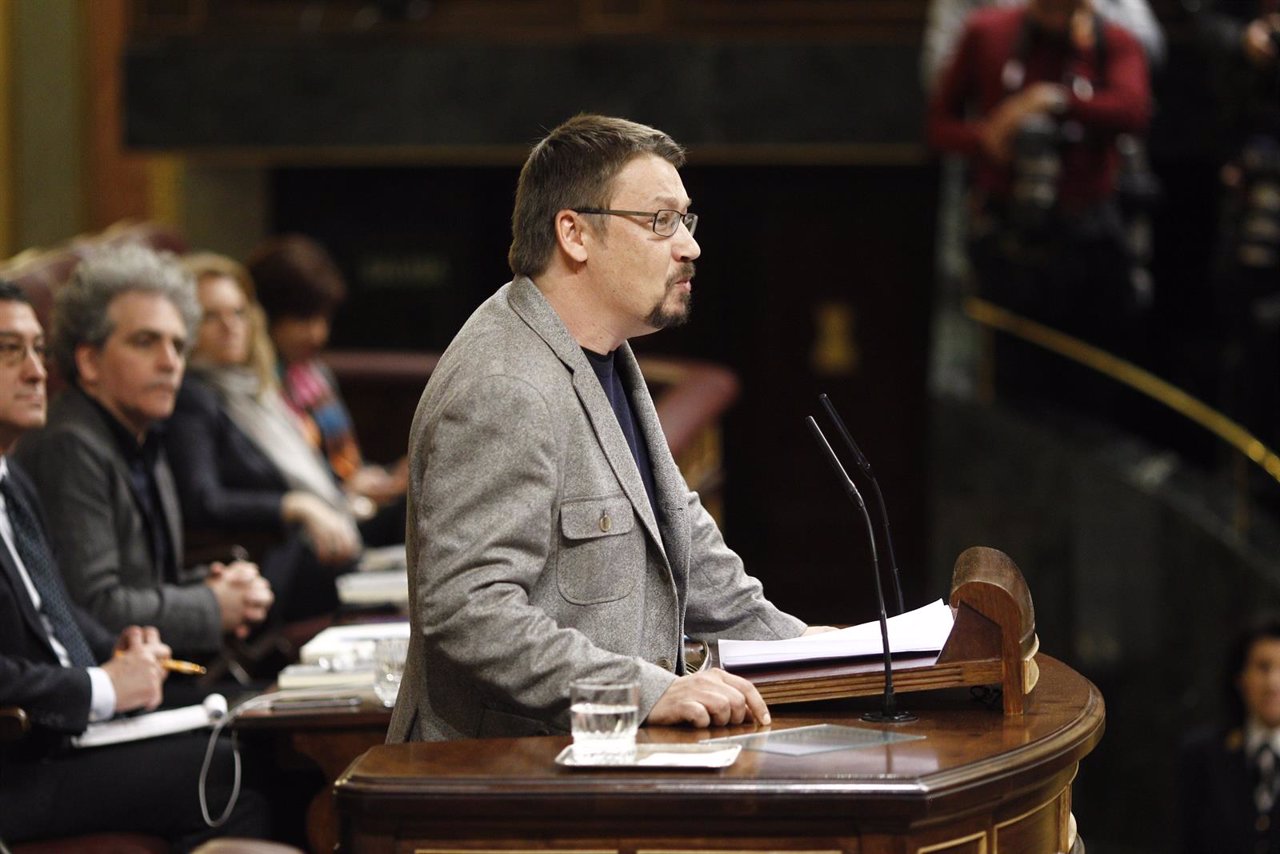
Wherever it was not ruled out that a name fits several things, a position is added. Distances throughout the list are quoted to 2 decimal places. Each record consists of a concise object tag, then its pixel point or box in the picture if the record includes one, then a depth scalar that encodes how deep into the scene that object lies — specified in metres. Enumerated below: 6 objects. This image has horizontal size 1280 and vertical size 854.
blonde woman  10.37
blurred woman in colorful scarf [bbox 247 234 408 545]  12.12
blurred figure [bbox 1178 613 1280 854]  9.86
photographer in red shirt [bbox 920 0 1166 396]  13.43
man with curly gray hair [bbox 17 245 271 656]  7.81
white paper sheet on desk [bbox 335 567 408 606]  9.27
